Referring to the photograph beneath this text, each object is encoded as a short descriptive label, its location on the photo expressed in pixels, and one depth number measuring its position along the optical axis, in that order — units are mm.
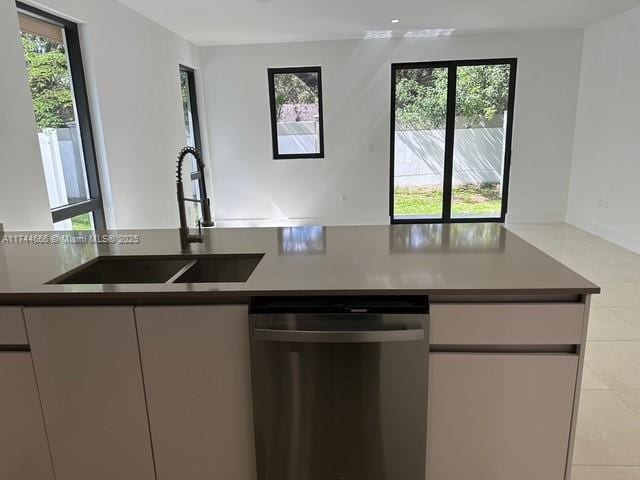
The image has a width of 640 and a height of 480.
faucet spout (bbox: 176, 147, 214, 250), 1755
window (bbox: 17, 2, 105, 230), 3092
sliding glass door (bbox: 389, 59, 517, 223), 5898
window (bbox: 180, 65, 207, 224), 5719
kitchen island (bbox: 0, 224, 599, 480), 1317
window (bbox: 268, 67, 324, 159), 6074
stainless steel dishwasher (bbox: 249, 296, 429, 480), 1298
